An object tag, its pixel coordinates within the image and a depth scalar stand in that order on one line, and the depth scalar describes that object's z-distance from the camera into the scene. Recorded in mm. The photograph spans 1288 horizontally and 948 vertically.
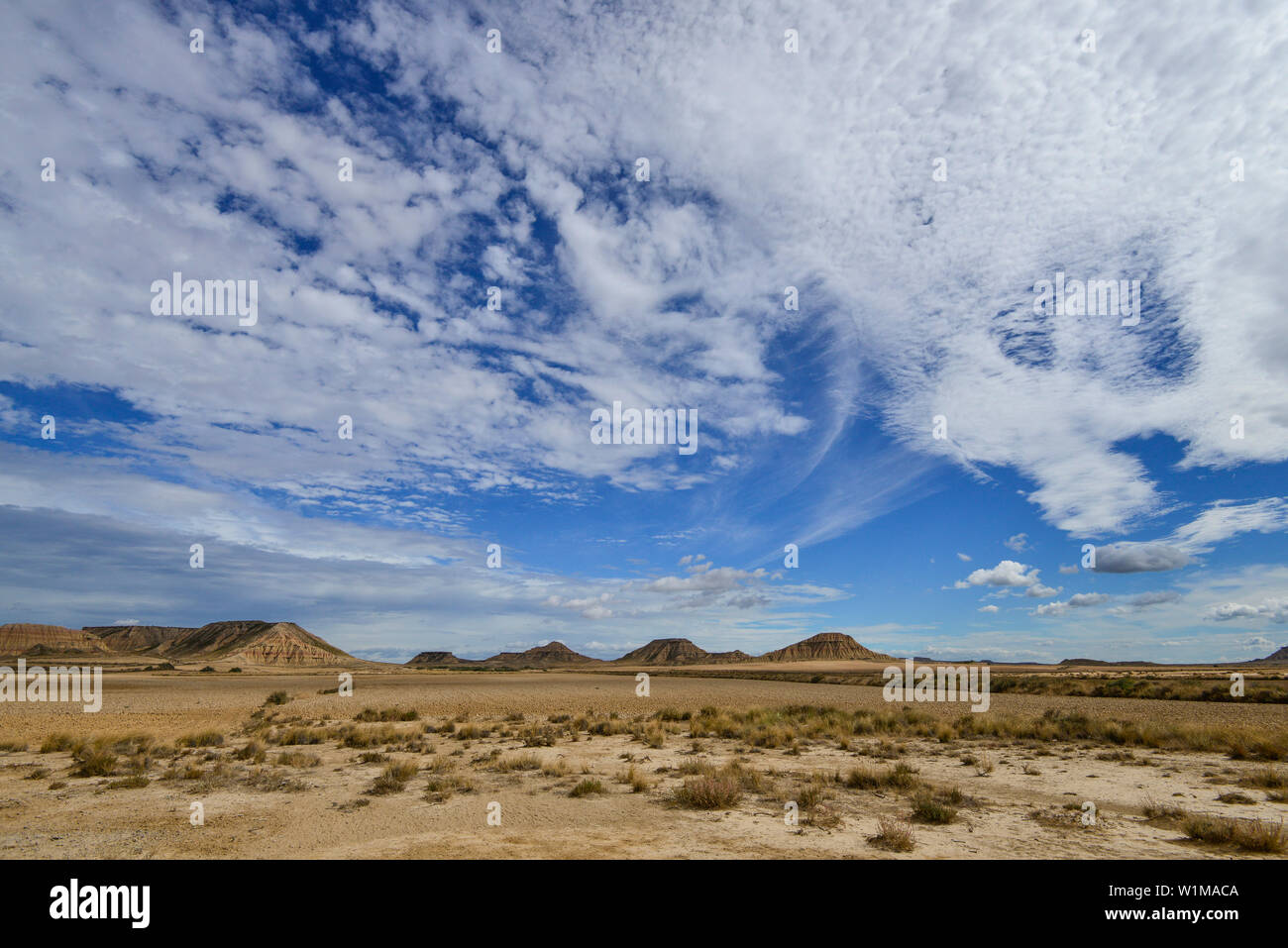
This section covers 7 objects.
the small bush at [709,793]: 11406
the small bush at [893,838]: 8781
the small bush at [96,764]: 14133
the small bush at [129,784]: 12844
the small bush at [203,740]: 19125
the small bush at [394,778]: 12758
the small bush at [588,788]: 12695
